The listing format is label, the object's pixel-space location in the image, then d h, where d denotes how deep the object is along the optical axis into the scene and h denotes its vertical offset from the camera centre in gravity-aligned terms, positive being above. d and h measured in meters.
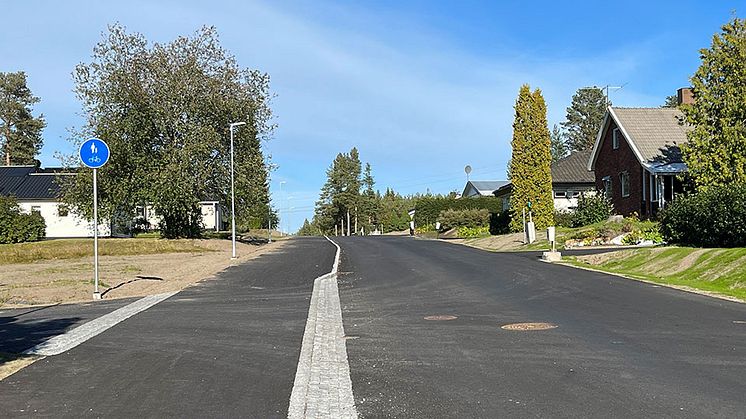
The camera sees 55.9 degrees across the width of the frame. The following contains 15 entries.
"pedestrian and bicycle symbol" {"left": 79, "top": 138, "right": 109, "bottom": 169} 15.86 +1.77
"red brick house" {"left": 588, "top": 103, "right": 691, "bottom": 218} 36.25 +3.49
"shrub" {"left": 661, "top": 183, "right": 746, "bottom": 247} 18.89 +0.01
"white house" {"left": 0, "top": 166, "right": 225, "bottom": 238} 62.88 +2.74
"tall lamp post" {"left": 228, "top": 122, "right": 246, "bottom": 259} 33.53 +0.27
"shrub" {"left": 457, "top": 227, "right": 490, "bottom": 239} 54.03 -0.72
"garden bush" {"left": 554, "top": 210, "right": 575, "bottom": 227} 46.82 +0.15
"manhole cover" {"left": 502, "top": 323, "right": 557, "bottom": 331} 10.15 -1.53
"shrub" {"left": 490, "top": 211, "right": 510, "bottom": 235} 48.12 -0.04
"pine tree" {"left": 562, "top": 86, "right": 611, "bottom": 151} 95.19 +14.40
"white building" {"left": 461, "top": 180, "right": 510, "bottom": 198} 93.44 +4.88
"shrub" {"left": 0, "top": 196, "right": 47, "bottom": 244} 43.81 +0.44
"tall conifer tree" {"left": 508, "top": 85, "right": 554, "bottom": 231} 42.06 +3.84
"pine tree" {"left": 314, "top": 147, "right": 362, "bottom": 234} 122.69 +6.07
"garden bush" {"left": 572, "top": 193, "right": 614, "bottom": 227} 39.22 +0.57
